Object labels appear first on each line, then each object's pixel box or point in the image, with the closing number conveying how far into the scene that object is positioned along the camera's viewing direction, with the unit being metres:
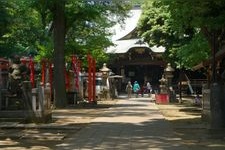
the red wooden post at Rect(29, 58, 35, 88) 28.54
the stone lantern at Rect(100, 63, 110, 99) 49.42
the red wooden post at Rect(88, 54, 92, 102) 35.16
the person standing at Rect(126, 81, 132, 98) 55.24
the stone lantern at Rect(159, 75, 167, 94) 41.31
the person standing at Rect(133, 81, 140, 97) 57.84
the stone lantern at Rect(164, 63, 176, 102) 42.06
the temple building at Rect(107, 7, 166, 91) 64.12
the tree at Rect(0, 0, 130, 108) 32.00
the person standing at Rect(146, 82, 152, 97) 60.31
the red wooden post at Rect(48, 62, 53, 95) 35.47
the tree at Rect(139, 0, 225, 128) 16.66
